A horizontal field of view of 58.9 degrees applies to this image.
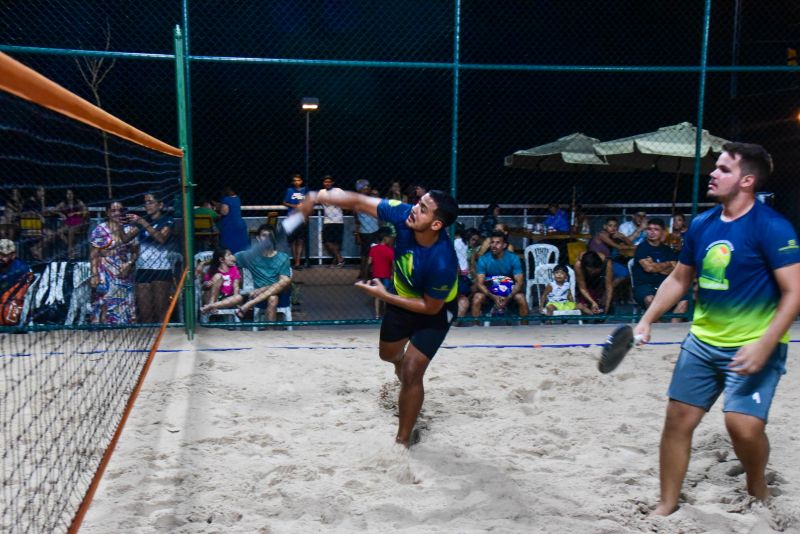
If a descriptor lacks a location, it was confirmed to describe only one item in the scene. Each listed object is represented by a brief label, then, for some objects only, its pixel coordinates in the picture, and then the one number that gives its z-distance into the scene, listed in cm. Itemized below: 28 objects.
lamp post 1380
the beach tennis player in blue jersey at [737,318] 292
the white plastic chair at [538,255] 960
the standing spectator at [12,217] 304
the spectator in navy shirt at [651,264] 791
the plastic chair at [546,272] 839
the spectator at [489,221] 1062
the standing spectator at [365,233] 1035
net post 641
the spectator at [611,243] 961
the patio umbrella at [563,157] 1218
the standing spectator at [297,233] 1049
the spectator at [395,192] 1126
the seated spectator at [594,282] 815
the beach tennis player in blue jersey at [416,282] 396
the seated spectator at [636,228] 1032
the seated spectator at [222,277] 733
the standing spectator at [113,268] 543
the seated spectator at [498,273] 779
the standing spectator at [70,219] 384
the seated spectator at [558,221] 1123
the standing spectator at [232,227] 865
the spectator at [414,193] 905
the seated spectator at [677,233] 945
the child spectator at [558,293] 803
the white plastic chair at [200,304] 708
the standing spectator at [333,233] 1121
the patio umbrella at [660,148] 1081
